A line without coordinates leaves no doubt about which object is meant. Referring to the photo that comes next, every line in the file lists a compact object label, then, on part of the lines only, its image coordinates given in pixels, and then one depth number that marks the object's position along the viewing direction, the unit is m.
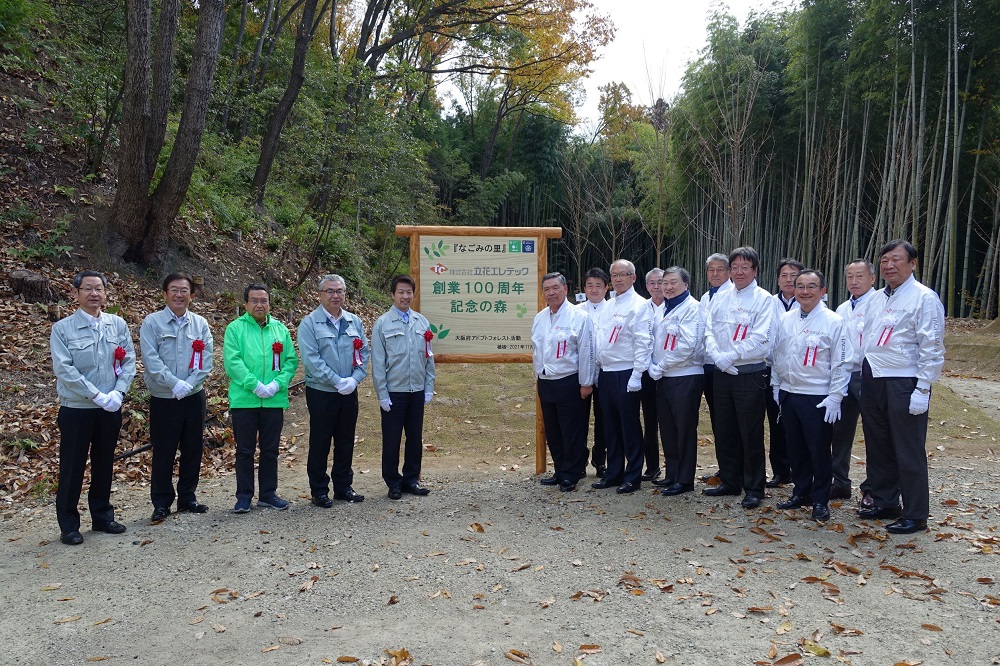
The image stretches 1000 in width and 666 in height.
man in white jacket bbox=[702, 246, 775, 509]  4.32
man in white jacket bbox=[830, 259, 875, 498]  4.27
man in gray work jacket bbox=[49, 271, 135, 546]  3.79
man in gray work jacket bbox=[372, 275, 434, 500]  4.63
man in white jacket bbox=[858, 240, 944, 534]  3.80
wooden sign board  5.14
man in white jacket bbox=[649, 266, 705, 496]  4.55
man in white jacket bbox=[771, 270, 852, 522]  4.12
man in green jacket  4.27
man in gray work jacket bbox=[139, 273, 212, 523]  4.10
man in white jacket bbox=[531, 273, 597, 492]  4.77
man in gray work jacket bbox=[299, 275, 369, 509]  4.41
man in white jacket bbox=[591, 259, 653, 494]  4.68
